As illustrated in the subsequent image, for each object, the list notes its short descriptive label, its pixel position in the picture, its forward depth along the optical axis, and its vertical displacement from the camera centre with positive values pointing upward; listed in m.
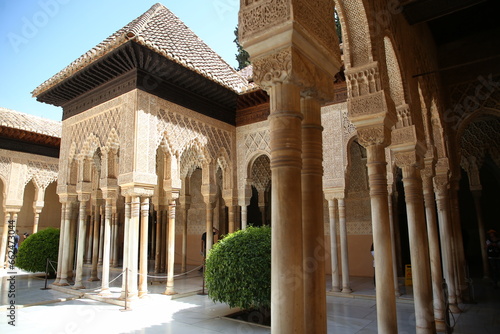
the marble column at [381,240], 4.27 -0.31
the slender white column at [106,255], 8.81 -0.84
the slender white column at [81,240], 9.55 -0.48
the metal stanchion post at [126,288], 7.46 -1.44
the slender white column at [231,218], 11.25 +0.06
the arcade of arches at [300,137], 3.01 +1.58
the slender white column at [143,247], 8.30 -0.62
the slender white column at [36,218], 14.27 +0.26
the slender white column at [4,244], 13.88 -0.79
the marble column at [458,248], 7.66 -0.78
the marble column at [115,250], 14.13 -1.16
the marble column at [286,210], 2.64 +0.07
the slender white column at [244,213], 11.01 +0.21
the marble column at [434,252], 5.85 -0.68
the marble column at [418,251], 5.05 -0.54
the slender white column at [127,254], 7.78 -0.75
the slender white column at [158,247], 12.80 -0.96
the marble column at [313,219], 3.16 -0.01
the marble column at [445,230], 7.08 -0.33
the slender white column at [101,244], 14.19 -0.94
